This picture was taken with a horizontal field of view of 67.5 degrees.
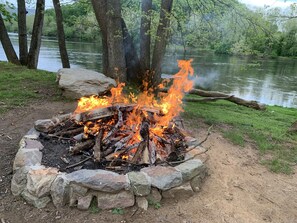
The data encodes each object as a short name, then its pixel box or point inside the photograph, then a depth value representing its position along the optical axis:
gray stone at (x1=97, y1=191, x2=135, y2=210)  2.70
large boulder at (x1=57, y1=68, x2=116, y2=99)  5.77
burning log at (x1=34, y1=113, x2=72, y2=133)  3.75
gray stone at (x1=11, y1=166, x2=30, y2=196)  2.80
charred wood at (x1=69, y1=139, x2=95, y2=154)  3.30
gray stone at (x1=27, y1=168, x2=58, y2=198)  2.68
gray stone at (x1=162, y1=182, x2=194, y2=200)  2.89
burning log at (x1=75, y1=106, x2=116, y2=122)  3.74
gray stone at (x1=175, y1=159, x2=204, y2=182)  3.01
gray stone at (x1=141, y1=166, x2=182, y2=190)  2.83
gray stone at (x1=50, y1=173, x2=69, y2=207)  2.69
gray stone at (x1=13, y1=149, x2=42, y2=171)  2.94
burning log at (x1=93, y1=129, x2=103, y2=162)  3.14
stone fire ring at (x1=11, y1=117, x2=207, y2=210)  2.69
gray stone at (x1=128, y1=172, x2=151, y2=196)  2.75
